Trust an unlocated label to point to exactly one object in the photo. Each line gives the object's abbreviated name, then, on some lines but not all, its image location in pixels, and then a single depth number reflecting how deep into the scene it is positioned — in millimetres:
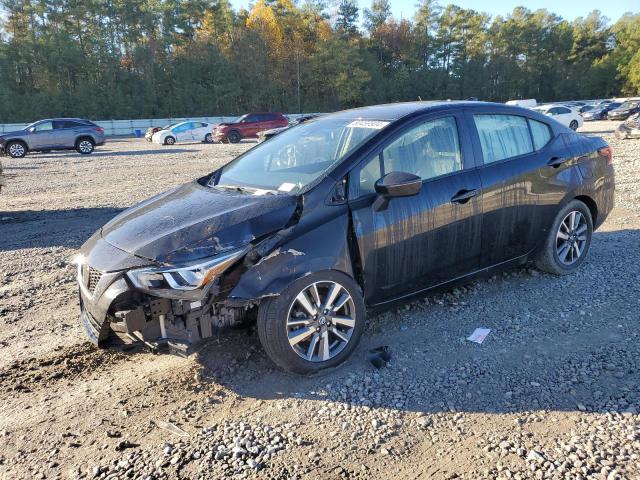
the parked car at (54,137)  21500
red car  28625
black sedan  3076
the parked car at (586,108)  43019
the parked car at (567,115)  26878
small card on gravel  3804
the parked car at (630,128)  19344
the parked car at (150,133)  31656
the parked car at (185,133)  28859
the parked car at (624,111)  37969
